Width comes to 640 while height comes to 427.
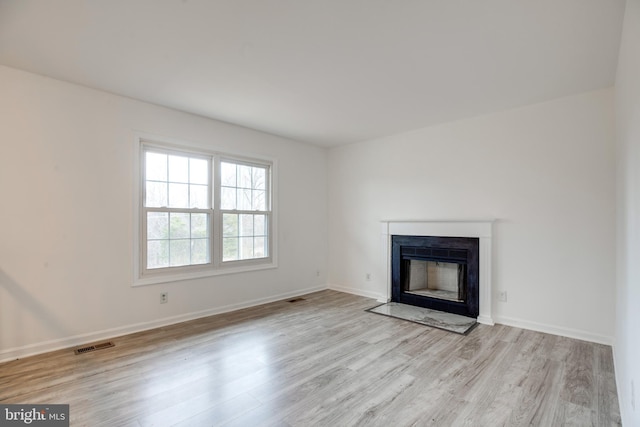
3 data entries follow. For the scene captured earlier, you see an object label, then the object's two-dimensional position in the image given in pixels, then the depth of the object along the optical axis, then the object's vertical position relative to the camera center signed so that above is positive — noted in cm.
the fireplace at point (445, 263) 364 -67
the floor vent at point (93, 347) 281 -131
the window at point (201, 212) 351 +0
